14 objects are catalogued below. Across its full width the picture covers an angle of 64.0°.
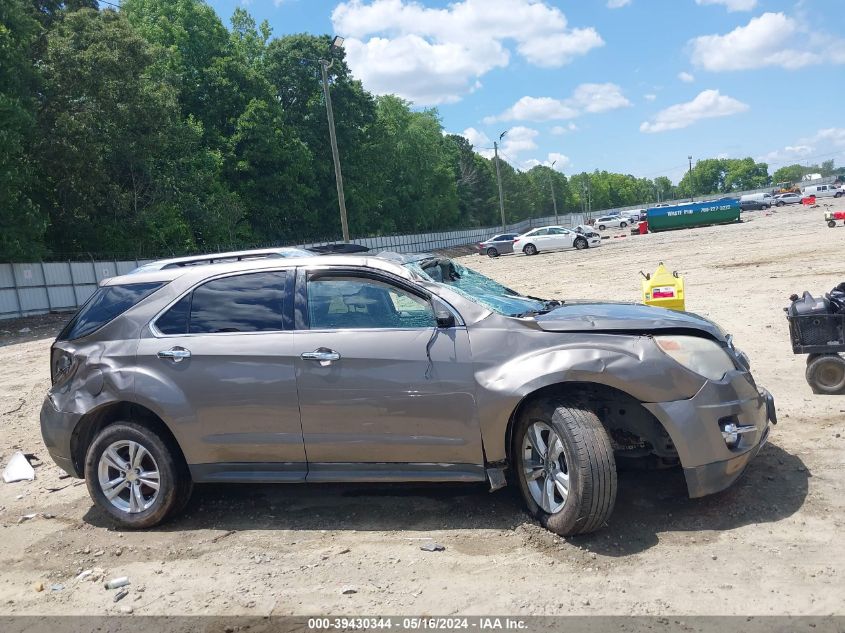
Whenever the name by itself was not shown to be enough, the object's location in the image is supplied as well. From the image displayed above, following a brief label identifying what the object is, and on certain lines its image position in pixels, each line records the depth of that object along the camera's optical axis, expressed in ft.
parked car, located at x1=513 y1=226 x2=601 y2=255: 129.18
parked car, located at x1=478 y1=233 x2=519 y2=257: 138.92
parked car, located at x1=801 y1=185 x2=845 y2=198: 278.46
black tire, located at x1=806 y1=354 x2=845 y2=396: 20.36
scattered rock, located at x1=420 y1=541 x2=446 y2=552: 13.12
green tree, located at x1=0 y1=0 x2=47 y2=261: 74.74
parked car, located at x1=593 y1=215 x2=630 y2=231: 234.91
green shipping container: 160.56
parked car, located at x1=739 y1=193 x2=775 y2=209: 239.64
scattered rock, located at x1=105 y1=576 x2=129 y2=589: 12.84
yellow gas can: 27.89
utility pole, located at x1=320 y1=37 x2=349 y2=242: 82.60
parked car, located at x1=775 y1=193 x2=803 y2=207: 254.37
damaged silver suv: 12.78
